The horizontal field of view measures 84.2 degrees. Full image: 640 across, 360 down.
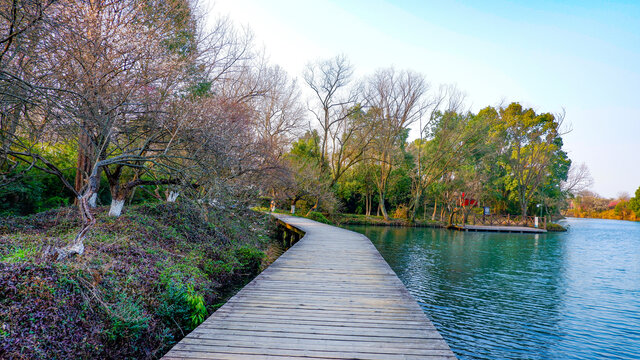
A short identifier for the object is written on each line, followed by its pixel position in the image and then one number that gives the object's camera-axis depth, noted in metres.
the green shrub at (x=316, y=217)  25.12
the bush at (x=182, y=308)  5.21
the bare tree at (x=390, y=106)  31.36
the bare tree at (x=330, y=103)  31.50
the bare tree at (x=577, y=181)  40.78
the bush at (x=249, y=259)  9.61
